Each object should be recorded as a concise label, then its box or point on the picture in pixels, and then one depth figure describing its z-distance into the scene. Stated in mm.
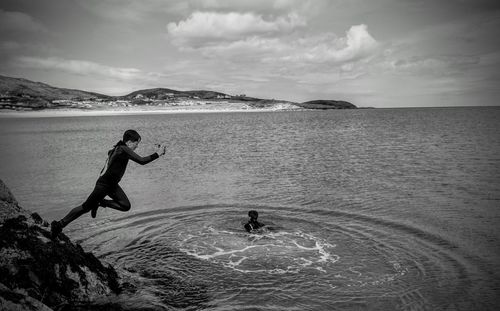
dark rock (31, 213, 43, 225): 8520
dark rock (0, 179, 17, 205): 8488
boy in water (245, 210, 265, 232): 14281
